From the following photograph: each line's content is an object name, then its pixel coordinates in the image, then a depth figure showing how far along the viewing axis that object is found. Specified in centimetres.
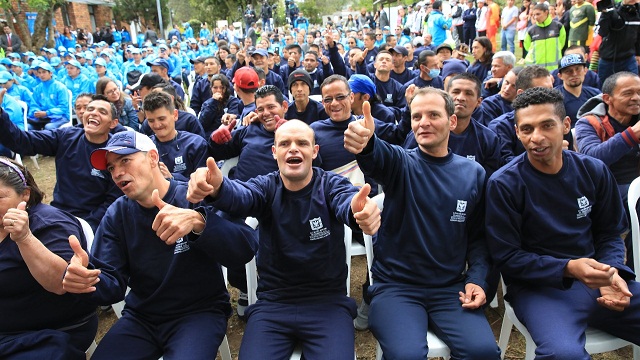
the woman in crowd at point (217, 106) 561
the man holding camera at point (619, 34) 626
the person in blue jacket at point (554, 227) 228
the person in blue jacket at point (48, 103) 802
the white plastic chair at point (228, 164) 435
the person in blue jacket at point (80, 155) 379
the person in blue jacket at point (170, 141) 392
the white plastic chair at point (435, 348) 224
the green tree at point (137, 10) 3284
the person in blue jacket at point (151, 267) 228
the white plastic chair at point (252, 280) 273
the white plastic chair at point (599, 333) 227
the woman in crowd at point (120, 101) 555
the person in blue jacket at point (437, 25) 1327
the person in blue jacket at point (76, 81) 997
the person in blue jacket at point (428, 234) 234
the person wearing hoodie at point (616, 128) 303
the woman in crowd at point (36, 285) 211
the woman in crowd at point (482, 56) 666
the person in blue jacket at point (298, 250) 235
